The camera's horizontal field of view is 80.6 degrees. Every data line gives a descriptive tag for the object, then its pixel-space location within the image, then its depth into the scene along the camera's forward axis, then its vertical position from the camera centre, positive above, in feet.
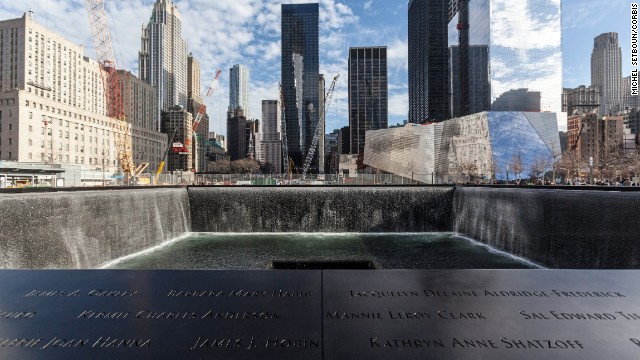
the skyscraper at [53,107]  296.10 +64.22
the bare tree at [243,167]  480.64 +17.25
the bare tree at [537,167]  260.21 +8.94
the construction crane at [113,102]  257.34 +91.65
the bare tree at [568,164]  229.66 +9.60
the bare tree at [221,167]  475.31 +16.77
